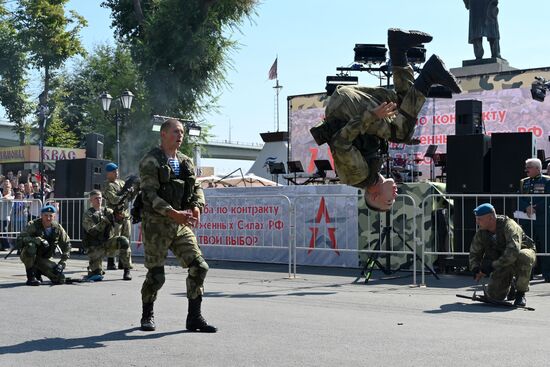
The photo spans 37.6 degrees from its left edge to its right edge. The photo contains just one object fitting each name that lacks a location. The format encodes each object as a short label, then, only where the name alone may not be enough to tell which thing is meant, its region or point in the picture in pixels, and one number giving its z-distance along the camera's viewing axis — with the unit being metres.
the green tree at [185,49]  35.94
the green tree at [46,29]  42.72
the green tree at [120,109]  38.19
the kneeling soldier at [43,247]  12.52
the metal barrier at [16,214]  18.78
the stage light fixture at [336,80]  10.11
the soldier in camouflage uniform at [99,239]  13.27
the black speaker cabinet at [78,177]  18.88
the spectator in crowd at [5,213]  19.12
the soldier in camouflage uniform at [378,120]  6.12
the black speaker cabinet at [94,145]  20.08
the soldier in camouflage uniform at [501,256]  10.05
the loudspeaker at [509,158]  13.27
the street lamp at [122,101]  25.67
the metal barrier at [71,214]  18.14
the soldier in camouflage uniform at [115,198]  13.88
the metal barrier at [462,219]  12.70
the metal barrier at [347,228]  13.88
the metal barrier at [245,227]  15.71
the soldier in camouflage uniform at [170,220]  7.74
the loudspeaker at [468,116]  14.28
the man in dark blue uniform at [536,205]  12.57
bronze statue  26.50
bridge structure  95.75
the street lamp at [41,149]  23.26
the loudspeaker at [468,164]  13.40
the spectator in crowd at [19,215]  18.88
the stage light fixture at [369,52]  13.94
